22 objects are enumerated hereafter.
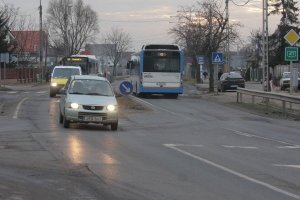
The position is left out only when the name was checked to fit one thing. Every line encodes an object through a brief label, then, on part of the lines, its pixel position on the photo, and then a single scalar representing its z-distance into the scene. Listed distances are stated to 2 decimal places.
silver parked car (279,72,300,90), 50.02
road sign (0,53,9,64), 49.98
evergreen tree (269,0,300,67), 85.12
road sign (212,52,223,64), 38.97
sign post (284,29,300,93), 27.38
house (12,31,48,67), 93.74
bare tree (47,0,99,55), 103.50
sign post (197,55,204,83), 56.12
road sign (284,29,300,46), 27.06
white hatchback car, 17.81
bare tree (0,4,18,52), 70.31
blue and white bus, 36.38
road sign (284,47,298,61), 27.81
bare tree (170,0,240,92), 44.06
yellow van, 36.22
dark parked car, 46.69
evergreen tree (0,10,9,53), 69.94
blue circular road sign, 26.52
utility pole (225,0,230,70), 43.75
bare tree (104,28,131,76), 140.38
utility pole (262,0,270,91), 32.84
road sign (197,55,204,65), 56.11
